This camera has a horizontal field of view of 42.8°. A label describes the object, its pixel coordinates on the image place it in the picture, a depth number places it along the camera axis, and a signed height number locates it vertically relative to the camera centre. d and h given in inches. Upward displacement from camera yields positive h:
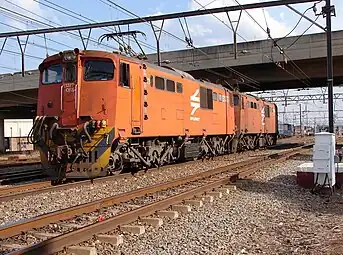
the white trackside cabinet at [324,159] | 434.3 -23.3
